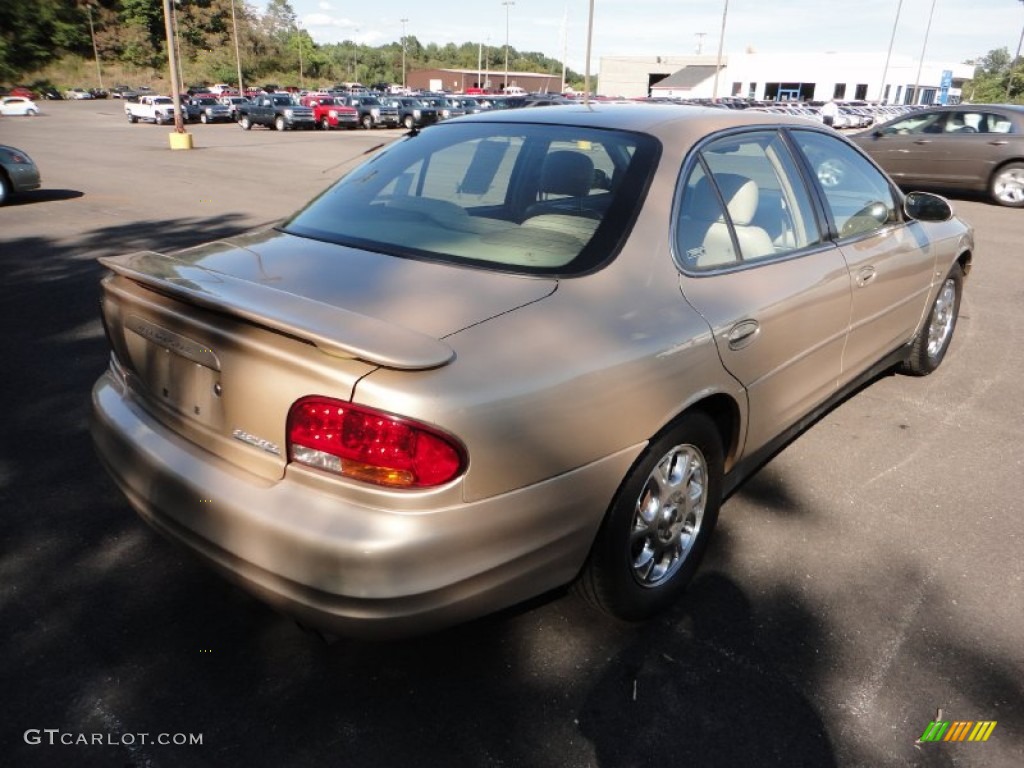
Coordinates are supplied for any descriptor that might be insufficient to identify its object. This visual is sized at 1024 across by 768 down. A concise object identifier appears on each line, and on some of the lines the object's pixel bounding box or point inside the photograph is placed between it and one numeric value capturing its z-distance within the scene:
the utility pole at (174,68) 22.18
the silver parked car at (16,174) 11.45
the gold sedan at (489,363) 1.85
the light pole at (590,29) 39.75
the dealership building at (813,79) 77.06
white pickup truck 40.16
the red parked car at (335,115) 36.81
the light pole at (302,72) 92.44
